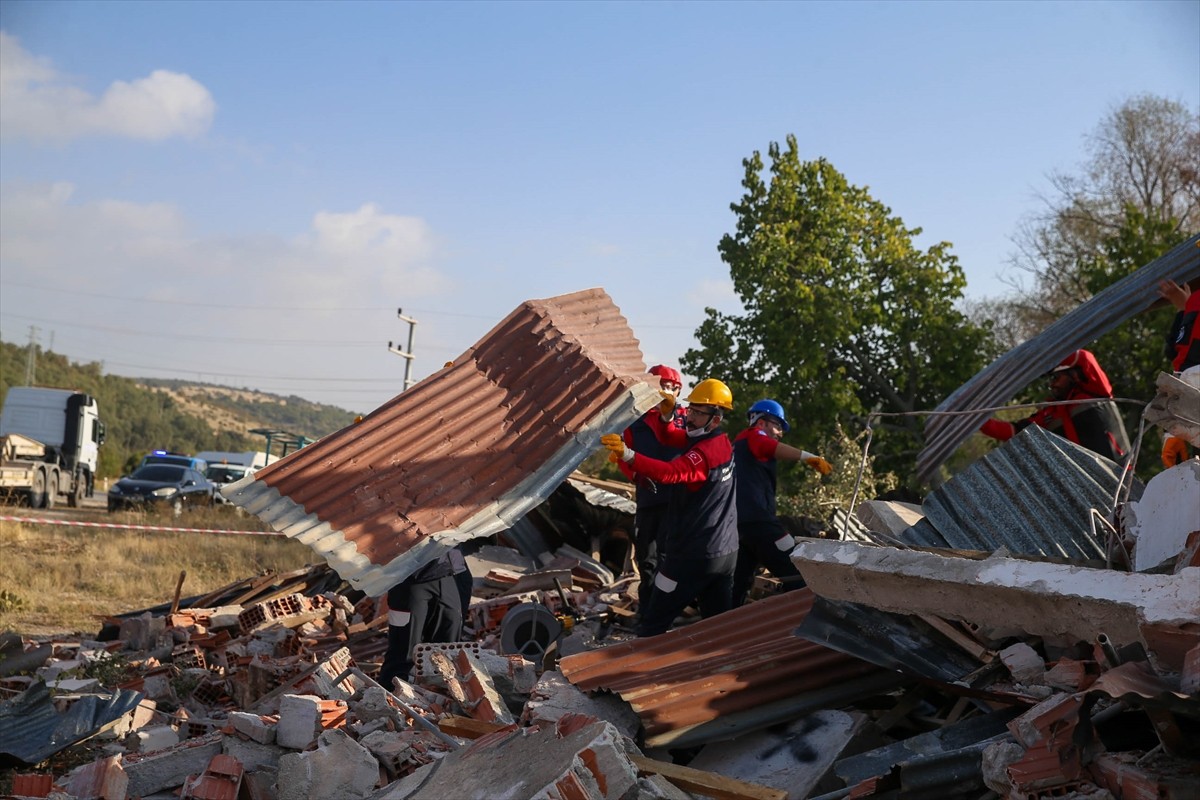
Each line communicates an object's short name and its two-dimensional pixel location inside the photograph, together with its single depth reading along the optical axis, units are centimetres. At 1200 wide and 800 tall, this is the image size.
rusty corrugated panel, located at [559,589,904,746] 458
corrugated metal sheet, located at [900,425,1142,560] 585
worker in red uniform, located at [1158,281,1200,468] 616
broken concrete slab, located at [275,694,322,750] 488
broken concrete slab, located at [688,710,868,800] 423
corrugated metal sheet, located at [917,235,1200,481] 759
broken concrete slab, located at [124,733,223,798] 483
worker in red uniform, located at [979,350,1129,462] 750
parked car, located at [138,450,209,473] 2752
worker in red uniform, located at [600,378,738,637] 609
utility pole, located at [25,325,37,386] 6017
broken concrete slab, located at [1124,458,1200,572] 437
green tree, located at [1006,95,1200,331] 2708
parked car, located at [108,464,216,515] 2389
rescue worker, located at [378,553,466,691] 575
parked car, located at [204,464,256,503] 2870
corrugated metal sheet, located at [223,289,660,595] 559
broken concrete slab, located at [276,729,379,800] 444
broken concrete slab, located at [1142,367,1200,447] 420
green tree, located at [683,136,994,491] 1938
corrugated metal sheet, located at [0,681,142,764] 567
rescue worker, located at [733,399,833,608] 707
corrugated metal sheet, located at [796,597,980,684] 454
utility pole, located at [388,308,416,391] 3306
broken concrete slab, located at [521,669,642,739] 477
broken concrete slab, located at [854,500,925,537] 668
